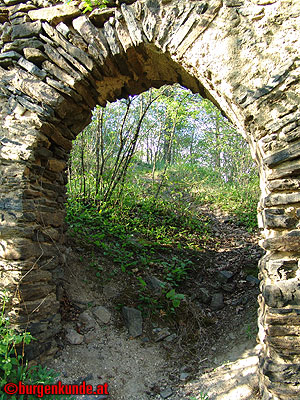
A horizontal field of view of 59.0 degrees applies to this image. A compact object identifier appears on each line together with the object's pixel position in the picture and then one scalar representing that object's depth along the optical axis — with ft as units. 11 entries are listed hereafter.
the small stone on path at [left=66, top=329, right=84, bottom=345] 9.78
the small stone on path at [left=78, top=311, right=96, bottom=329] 10.69
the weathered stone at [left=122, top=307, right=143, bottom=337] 11.12
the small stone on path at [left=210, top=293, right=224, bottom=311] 12.60
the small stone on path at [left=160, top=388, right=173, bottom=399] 8.13
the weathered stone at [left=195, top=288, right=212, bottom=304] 13.01
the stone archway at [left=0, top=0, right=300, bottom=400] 6.10
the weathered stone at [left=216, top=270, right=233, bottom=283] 14.09
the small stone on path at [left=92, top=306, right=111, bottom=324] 11.20
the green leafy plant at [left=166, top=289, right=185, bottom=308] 12.10
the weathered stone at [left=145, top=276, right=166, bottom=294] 12.96
